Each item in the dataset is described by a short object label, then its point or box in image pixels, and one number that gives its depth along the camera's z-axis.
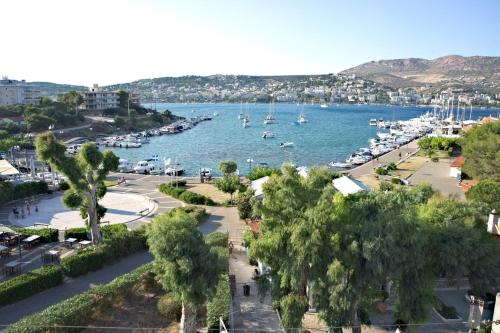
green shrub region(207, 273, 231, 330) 15.85
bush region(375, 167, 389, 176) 47.03
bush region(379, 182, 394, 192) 33.35
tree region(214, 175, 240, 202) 34.22
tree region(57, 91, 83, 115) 108.22
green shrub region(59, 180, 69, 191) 38.22
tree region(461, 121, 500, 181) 37.22
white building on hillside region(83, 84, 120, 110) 119.56
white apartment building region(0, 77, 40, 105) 126.44
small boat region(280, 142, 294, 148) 79.75
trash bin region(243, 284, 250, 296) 19.09
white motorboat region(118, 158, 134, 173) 53.40
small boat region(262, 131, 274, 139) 95.81
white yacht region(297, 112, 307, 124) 138.21
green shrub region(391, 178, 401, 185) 41.66
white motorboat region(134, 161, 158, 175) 52.53
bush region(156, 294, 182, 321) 17.20
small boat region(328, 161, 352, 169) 58.22
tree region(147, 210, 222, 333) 14.32
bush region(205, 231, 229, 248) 21.90
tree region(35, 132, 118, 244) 22.35
